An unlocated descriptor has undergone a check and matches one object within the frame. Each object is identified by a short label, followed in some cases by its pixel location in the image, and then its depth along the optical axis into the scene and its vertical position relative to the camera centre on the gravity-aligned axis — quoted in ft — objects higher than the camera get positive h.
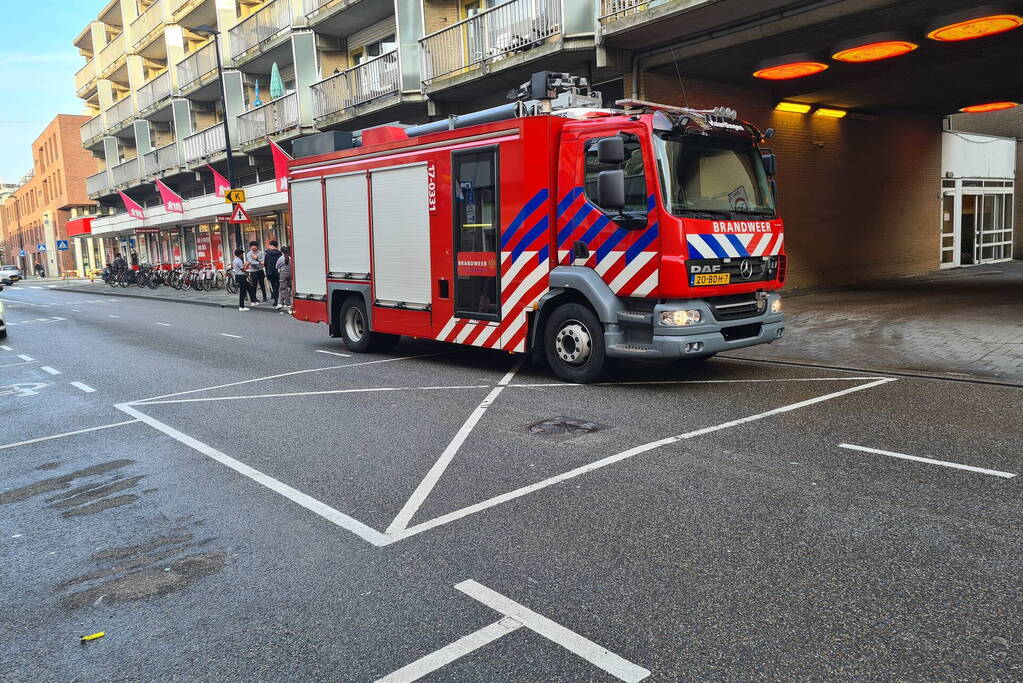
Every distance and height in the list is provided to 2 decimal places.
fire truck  26.08 +0.76
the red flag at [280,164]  71.82 +9.42
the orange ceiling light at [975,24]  37.50 +10.48
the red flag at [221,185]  85.78 +8.87
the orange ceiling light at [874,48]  40.65 +10.28
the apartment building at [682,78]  44.04 +11.40
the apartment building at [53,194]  219.41 +23.82
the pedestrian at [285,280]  67.61 -1.59
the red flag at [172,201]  104.33 +8.80
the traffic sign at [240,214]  75.20 +4.78
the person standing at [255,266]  74.54 -0.32
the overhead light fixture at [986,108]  63.93 +10.73
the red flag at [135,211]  118.70 +8.69
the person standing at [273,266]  71.05 -0.35
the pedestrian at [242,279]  72.23 -1.46
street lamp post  77.80 +13.90
